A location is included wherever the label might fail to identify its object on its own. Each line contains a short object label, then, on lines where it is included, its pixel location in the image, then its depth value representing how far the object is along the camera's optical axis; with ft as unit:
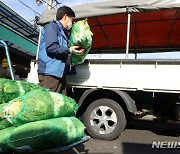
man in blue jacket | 6.48
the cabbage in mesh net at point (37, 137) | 4.41
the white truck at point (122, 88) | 8.27
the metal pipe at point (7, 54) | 6.68
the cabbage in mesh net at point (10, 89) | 4.87
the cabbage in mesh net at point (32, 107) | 4.58
